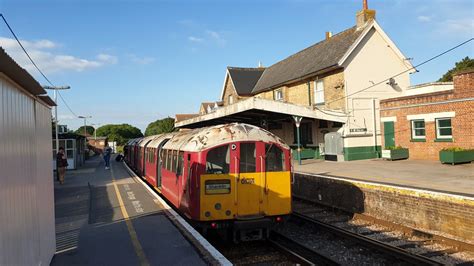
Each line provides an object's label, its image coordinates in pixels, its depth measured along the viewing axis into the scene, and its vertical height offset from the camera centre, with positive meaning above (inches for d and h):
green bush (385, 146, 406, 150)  827.4 -27.7
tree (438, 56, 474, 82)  1798.7 +324.2
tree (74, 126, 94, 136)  5574.8 +246.1
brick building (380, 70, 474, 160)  700.0 +29.8
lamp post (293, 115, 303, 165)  879.1 +45.0
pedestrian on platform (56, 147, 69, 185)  722.2 -35.7
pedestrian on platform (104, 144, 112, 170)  1101.7 -32.4
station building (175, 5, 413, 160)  907.4 +109.7
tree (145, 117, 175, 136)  4170.5 +198.0
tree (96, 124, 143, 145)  4691.7 +173.9
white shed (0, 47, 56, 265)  141.4 -10.8
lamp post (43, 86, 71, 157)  1087.0 +170.9
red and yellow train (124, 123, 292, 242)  321.7 -35.2
